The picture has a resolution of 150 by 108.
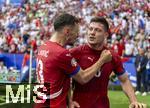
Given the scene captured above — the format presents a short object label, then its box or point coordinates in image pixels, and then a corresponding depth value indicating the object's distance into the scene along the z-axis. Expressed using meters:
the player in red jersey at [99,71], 8.27
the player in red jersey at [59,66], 7.25
